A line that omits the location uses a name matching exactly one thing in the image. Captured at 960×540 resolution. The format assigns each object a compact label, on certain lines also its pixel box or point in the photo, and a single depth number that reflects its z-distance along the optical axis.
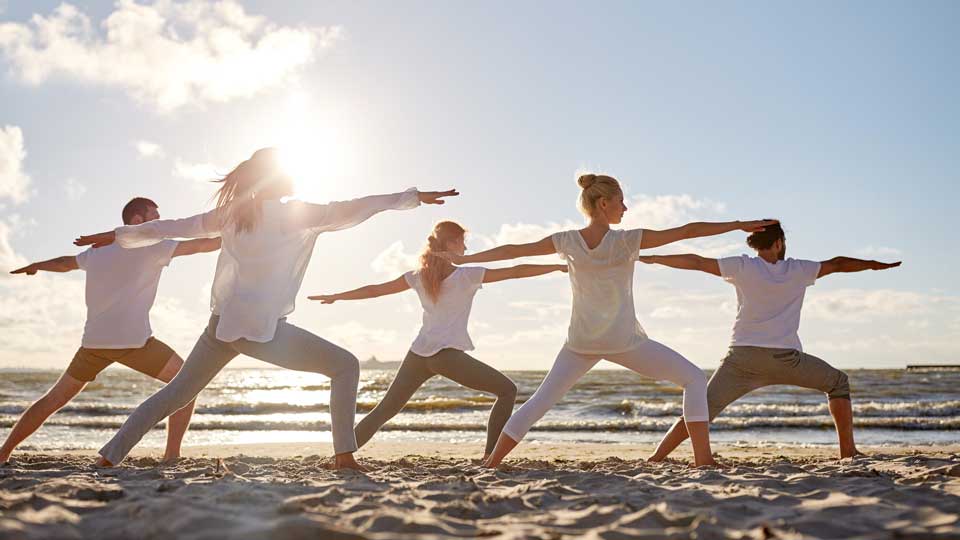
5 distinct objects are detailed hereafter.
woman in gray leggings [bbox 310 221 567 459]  5.87
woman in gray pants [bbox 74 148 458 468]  4.55
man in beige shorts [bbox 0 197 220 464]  5.45
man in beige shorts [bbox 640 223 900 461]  5.58
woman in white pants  4.91
